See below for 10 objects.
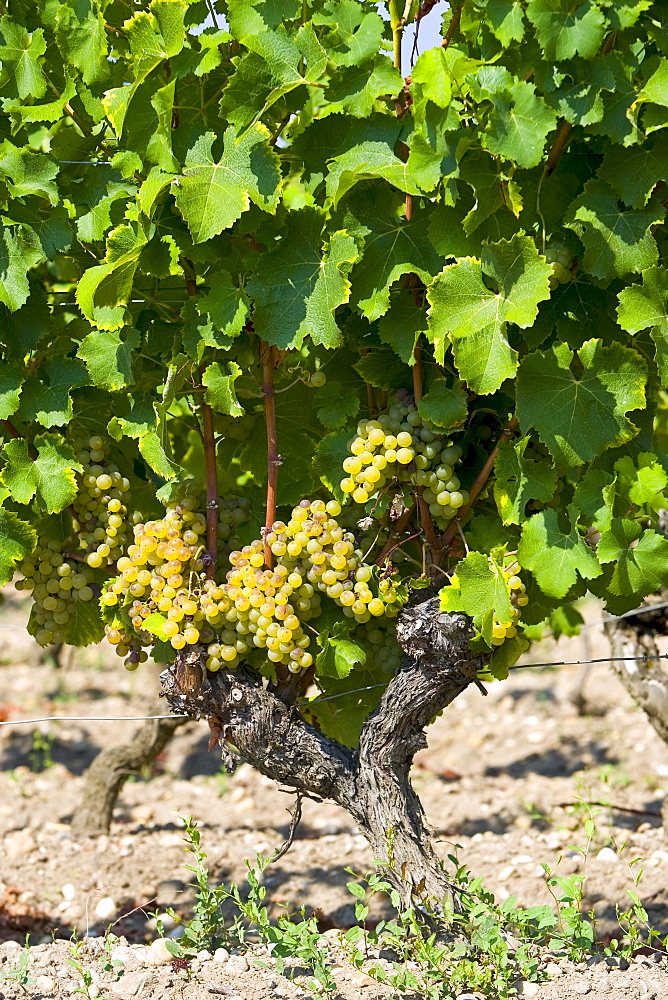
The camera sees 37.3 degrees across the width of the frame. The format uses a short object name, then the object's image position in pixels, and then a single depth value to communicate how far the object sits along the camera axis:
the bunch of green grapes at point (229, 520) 2.84
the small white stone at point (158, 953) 2.87
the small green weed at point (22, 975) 2.66
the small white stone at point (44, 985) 2.71
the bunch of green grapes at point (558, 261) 2.29
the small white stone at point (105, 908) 3.86
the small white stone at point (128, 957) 2.84
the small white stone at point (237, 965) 2.75
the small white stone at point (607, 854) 4.23
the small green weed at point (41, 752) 5.95
